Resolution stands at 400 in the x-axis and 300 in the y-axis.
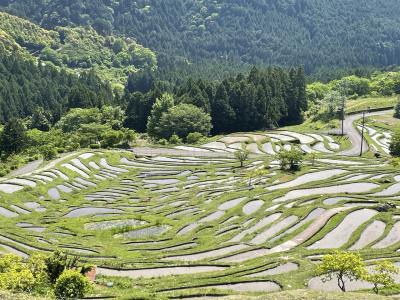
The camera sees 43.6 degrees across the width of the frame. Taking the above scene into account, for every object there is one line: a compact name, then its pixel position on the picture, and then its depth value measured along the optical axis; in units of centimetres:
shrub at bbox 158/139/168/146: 13425
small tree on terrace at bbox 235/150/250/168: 9890
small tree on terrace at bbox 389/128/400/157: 10212
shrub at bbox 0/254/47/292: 3069
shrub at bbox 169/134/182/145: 13375
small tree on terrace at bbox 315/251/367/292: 3120
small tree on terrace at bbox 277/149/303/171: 8912
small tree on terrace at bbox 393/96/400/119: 15338
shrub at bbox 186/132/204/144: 13362
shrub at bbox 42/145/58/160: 10719
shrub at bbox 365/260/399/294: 3102
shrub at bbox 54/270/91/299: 3133
